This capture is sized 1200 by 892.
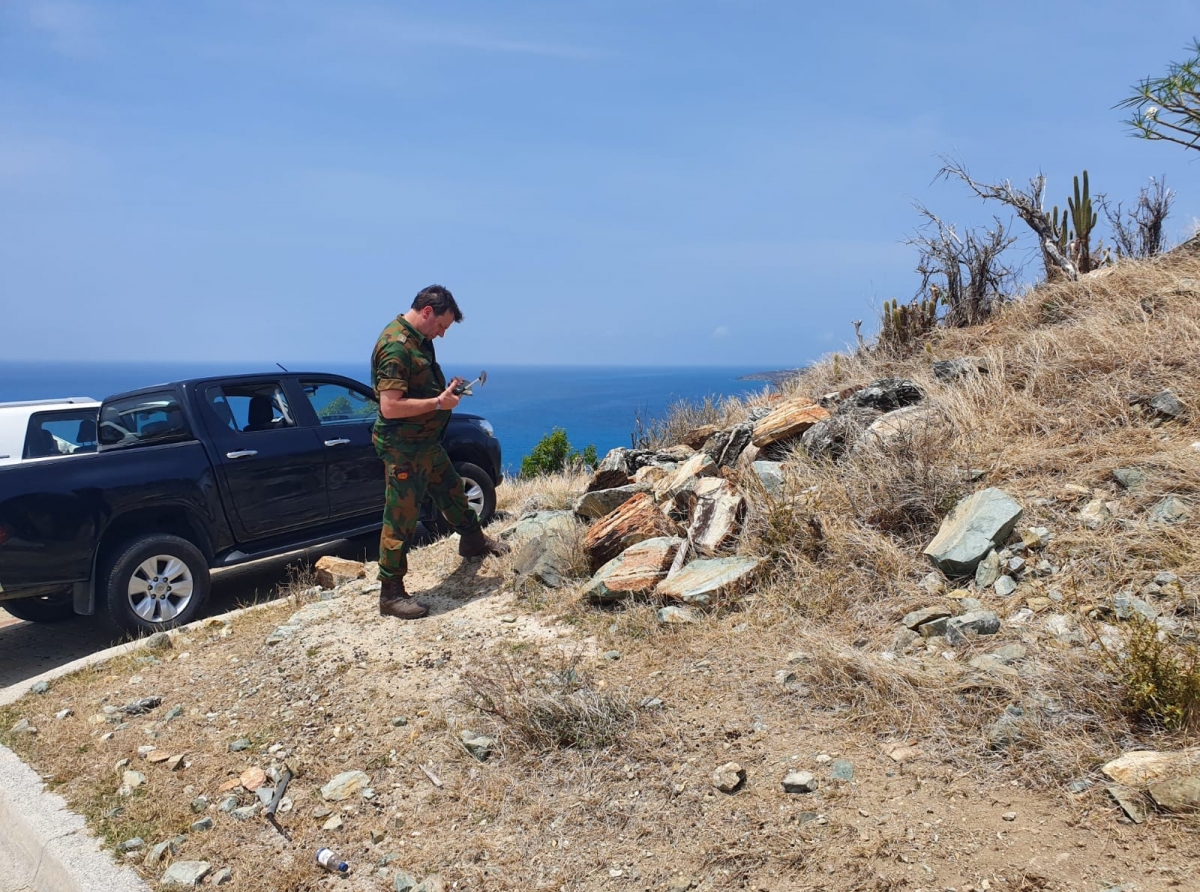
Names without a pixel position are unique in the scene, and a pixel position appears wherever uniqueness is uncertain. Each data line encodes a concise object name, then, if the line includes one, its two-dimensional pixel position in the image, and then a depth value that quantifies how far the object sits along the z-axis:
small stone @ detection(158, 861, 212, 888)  3.30
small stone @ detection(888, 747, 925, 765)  3.23
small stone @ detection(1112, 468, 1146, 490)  4.56
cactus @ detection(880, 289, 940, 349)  9.49
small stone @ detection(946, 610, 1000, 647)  3.78
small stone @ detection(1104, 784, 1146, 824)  2.67
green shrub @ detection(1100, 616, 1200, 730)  2.95
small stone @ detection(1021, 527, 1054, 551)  4.33
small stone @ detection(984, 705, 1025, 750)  3.13
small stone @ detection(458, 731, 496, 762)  3.79
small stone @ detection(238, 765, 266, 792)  3.89
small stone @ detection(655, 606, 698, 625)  4.65
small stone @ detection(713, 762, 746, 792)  3.25
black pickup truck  5.96
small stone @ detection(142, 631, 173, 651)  5.83
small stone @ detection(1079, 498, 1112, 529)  4.36
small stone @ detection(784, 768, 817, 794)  3.16
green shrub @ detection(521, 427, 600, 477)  15.30
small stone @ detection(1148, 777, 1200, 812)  2.63
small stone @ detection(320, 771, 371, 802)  3.73
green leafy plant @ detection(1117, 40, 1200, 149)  7.73
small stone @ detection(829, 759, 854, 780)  3.19
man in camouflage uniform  5.37
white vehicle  8.09
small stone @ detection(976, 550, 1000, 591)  4.19
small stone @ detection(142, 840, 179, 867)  3.46
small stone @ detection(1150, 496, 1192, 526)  4.19
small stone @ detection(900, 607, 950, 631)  4.02
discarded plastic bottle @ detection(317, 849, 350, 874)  3.29
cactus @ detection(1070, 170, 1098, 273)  9.68
